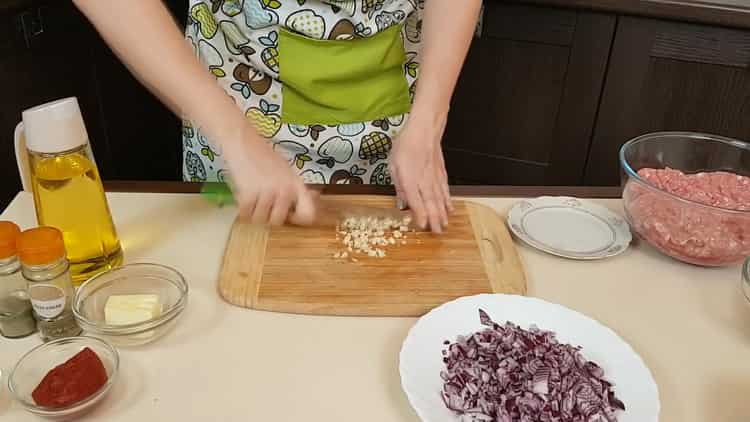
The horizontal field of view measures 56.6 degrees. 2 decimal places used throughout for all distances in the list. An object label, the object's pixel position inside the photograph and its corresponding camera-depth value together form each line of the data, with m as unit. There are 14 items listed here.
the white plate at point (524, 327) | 0.68
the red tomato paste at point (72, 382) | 0.65
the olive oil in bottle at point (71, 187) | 0.76
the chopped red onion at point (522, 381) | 0.67
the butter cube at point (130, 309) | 0.76
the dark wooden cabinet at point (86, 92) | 1.51
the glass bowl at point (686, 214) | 0.88
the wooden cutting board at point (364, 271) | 0.83
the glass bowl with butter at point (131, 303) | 0.75
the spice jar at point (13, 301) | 0.74
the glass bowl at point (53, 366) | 0.65
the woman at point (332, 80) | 0.97
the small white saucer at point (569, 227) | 0.95
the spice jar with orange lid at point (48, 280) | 0.71
